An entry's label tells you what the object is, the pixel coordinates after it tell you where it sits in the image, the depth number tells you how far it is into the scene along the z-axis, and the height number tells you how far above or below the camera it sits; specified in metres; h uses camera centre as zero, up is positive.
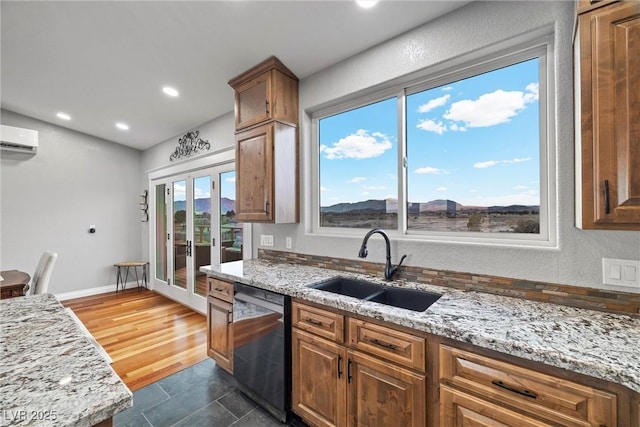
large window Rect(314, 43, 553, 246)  1.68 +0.42
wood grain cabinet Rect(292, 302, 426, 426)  1.32 -0.84
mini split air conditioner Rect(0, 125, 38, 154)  4.00 +1.14
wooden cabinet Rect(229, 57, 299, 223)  2.46 +0.65
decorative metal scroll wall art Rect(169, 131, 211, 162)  4.01 +1.05
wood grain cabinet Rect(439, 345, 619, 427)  0.95 -0.68
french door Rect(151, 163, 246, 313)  3.72 -0.20
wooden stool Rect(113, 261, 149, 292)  5.18 -1.04
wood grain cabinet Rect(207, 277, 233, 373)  2.27 -0.89
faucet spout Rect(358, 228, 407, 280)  1.94 -0.33
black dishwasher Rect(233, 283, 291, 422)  1.84 -0.92
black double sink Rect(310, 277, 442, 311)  1.73 -0.52
